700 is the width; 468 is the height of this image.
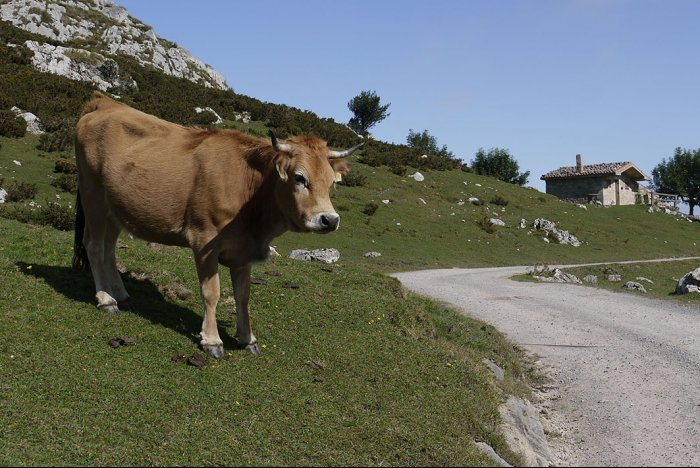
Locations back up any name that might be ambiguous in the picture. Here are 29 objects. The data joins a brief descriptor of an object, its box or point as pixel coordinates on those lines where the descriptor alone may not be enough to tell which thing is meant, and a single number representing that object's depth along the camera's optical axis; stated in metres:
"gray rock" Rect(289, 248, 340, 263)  25.41
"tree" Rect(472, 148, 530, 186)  104.06
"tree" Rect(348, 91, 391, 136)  95.62
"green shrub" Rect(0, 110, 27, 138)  35.38
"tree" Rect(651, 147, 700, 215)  104.38
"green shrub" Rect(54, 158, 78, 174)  32.03
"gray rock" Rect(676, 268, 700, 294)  25.30
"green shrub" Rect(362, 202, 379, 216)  40.59
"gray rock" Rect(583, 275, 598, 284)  31.54
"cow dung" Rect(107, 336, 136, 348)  8.37
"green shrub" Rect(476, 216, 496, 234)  43.91
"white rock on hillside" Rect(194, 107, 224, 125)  49.41
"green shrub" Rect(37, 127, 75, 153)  35.15
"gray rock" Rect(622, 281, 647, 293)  28.55
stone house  79.31
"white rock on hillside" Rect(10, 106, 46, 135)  37.34
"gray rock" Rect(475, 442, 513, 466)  3.77
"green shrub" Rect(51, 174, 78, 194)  29.92
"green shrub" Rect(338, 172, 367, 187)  46.62
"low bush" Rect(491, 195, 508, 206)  53.31
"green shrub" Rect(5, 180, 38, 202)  26.23
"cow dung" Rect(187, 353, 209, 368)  8.06
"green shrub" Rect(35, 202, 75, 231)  20.81
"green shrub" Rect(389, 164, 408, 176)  53.47
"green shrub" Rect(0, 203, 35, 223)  20.16
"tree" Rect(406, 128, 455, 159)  138.38
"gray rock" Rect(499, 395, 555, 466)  2.67
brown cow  8.17
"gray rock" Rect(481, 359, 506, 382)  11.20
